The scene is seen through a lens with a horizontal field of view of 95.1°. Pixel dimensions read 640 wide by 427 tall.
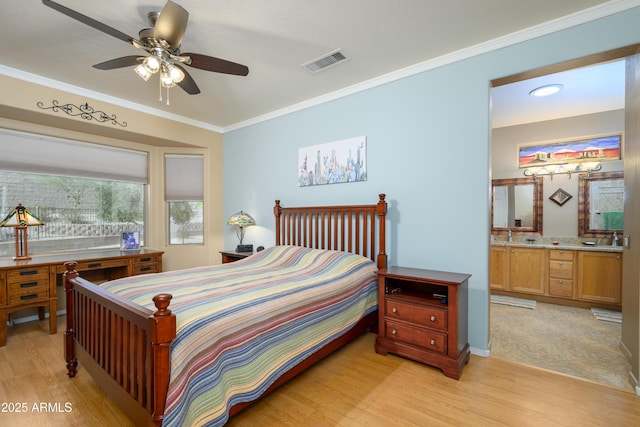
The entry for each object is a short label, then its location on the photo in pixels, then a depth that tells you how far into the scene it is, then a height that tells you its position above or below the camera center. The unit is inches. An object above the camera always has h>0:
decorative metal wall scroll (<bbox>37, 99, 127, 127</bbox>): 123.8 +44.3
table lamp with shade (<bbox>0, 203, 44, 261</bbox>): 118.8 -5.0
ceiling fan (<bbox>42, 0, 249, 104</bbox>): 67.3 +42.7
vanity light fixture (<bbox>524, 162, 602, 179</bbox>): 160.4 +24.0
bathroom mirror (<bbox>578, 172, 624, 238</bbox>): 154.9 +3.4
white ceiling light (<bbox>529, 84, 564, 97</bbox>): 129.5 +54.7
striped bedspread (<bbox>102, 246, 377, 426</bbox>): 55.9 -26.9
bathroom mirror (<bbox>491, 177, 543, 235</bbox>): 177.8 +2.9
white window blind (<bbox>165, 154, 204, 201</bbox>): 180.2 +21.0
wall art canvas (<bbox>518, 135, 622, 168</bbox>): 157.5 +33.8
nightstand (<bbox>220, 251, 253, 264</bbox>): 157.6 -24.6
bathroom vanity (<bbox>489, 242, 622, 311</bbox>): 145.6 -34.0
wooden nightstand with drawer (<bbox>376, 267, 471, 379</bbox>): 86.9 -34.5
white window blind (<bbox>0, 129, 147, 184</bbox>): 130.1 +26.5
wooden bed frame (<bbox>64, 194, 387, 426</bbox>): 51.3 -28.6
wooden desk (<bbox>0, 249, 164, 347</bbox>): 108.4 -26.2
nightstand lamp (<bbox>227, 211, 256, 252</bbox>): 161.6 -5.7
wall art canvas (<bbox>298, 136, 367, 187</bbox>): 130.3 +23.0
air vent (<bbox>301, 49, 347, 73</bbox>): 106.1 +56.3
